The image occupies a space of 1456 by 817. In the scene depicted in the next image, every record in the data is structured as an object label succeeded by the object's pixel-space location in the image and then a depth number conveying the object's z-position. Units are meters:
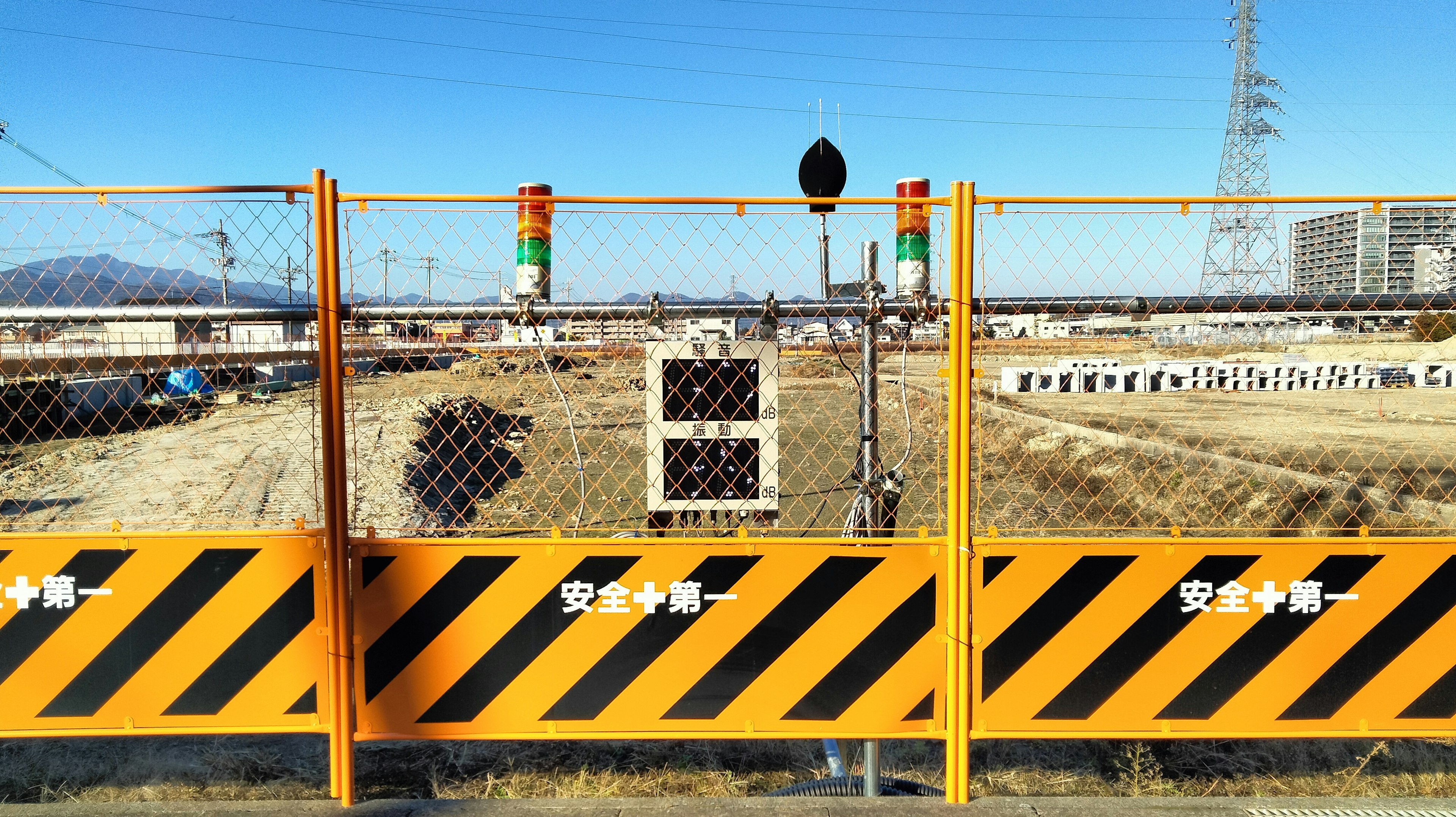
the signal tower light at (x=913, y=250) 2.92
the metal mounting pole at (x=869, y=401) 3.03
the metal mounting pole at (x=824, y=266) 3.09
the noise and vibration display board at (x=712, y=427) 3.43
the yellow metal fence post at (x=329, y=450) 2.71
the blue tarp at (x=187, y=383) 21.16
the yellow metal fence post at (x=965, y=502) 2.74
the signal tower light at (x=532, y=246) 2.94
